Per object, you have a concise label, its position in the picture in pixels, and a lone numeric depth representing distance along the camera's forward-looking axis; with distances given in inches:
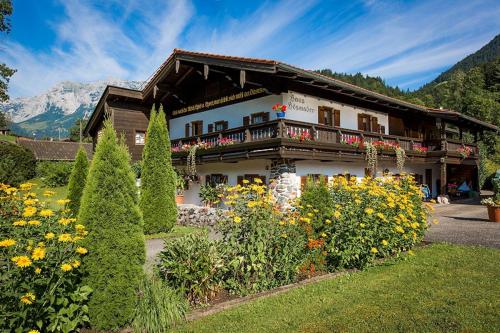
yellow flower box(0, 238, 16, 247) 121.7
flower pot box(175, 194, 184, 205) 692.1
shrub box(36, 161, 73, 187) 1004.4
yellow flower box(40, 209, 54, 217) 138.8
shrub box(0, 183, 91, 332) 126.4
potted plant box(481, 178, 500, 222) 491.2
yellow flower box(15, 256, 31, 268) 119.2
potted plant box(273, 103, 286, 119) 504.8
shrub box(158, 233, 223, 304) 191.0
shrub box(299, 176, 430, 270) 242.7
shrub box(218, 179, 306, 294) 206.8
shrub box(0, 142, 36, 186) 970.1
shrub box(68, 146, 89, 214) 415.2
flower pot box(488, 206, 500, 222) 490.6
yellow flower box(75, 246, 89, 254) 139.9
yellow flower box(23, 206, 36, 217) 137.2
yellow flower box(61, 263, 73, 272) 132.9
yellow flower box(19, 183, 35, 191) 197.4
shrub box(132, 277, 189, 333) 163.0
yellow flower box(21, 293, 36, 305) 120.5
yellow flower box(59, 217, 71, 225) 146.3
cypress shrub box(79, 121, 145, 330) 162.4
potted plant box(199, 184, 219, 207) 615.1
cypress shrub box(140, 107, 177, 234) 454.6
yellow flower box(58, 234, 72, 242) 135.3
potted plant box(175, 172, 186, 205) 687.5
